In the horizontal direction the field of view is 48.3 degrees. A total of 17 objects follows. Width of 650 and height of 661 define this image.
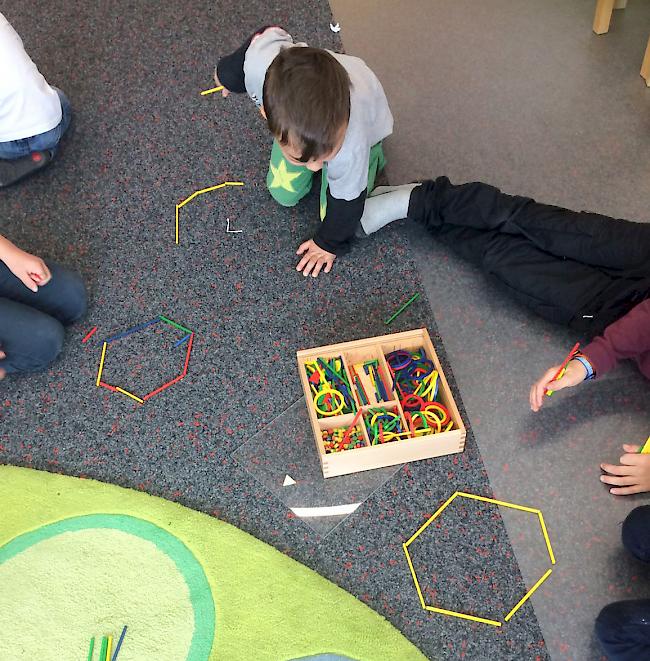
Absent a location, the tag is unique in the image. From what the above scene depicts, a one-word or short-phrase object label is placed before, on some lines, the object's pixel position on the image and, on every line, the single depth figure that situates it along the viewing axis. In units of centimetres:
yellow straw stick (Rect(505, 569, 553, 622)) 109
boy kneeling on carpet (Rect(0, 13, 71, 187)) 143
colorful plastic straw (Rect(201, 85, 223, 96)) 173
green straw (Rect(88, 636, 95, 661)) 107
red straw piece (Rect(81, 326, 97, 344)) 138
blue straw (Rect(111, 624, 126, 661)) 107
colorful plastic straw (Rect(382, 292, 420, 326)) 138
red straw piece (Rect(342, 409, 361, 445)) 119
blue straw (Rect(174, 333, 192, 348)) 137
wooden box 117
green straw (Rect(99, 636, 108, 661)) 106
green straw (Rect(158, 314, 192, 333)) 138
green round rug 107
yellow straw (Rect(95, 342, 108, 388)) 133
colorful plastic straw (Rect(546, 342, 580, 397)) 119
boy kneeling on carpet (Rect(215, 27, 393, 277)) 112
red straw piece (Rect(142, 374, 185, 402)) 131
